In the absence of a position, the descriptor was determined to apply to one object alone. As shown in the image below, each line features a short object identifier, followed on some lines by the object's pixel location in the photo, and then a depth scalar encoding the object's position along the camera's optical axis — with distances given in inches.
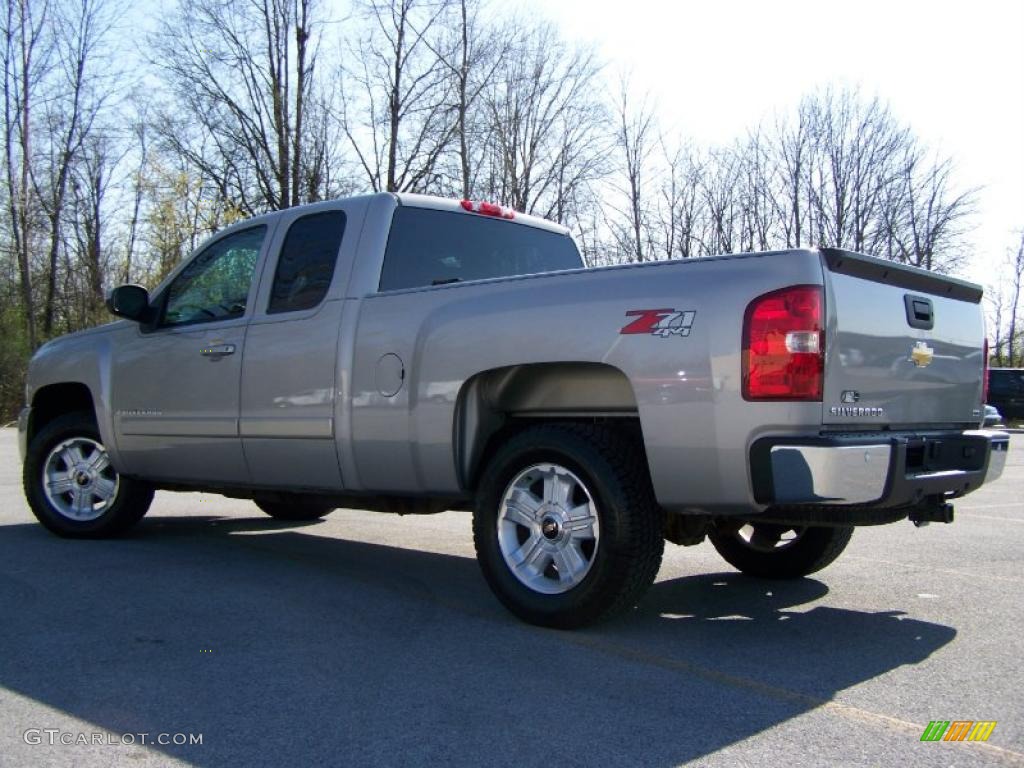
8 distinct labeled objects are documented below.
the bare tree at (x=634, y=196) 1318.9
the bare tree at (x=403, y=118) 1090.1
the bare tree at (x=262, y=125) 1079.6
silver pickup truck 149.3
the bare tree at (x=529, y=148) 1213.1
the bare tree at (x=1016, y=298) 1850.4
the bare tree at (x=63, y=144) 1224.8
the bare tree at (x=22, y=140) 1162.6
